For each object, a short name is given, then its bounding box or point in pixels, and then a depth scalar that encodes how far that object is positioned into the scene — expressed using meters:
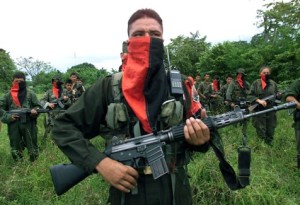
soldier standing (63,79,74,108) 9.16
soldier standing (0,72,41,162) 6.64
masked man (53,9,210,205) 1.73
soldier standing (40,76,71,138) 8.36
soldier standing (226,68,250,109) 9.61
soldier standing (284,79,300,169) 4.89
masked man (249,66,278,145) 7.64
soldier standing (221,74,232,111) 12.54
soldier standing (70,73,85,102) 9.19
